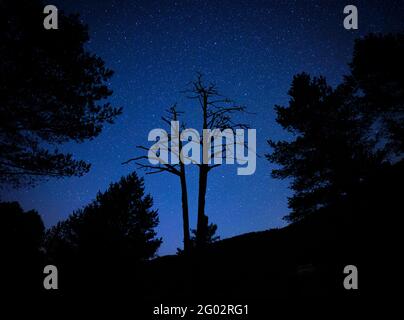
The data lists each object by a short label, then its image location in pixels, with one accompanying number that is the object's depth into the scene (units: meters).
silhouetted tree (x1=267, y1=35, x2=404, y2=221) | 14.19
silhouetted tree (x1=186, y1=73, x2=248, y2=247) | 10.42
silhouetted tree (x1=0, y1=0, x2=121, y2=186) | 9.46
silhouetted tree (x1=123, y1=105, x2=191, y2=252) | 11.12
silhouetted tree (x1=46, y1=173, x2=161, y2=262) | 16.95
